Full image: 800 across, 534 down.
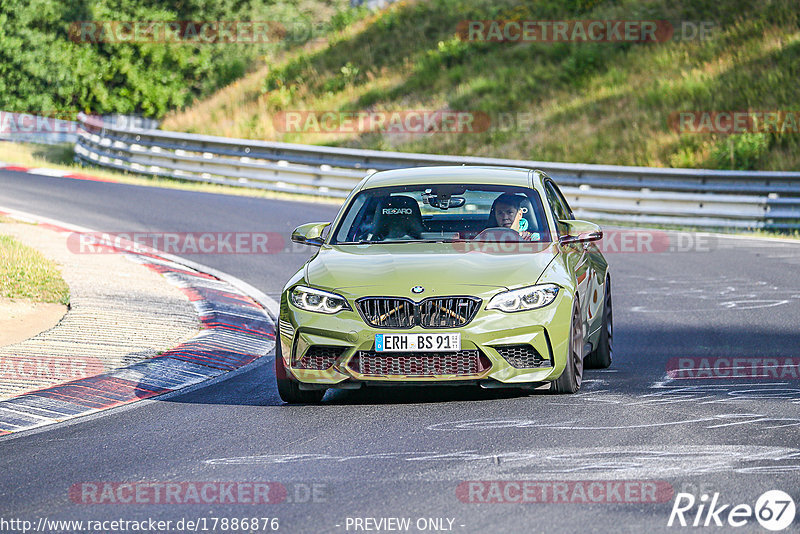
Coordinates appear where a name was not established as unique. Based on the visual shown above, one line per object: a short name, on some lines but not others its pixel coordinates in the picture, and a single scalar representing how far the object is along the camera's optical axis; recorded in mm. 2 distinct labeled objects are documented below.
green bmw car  16469
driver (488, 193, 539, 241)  19047
